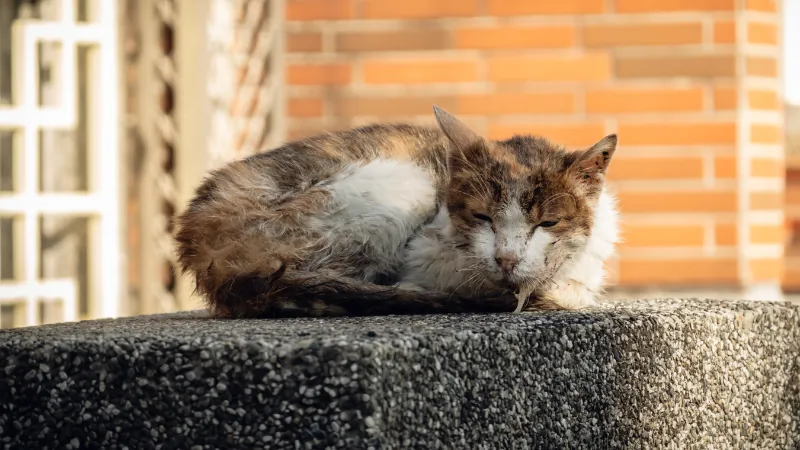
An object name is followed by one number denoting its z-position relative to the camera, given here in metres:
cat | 6.37
